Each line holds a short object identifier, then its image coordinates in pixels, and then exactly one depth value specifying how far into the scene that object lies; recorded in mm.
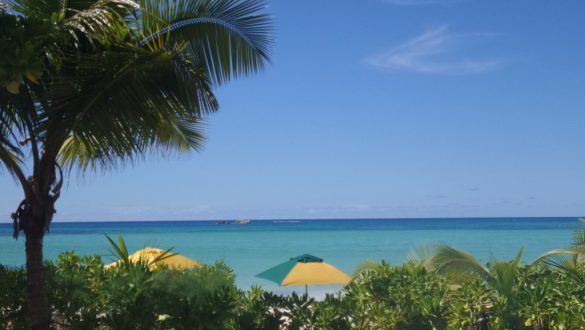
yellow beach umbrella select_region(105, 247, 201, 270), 10742
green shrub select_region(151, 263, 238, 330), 4930
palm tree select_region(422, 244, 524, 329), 5670
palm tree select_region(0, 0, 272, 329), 5363
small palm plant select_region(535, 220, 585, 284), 6863
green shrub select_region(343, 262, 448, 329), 5203
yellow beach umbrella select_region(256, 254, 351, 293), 12586
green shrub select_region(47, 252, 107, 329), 5555
